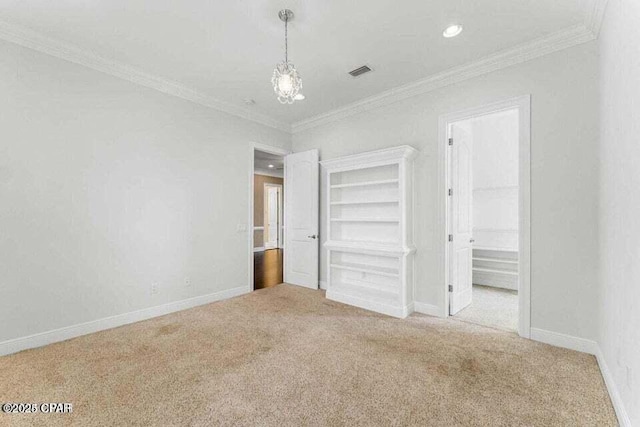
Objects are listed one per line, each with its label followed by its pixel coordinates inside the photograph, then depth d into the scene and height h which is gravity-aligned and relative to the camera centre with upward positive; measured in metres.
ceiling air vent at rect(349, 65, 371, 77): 3.17 +1.70
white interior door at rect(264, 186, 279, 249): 9.90 -0.17
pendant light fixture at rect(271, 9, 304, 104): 2.17 +1.09
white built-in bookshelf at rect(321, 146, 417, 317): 3.45 -0.24
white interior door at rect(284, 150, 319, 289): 4.64 -0.08
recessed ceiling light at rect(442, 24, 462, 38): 2.45 +1.69
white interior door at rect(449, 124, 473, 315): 3.38 -0.11
